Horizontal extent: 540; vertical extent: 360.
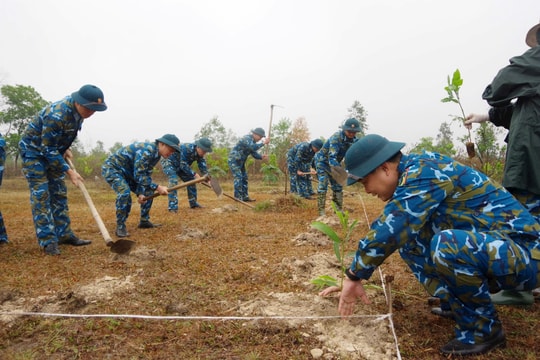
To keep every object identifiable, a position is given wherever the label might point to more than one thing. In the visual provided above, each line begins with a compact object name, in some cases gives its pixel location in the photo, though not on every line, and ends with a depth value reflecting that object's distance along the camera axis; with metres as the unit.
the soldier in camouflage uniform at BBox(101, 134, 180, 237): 4.73
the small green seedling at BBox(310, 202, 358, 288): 2.30
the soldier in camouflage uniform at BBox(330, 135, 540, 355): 1.58
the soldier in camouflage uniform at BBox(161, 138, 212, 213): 7.00
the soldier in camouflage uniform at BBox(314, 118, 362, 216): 5.63
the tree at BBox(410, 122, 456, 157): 14.15
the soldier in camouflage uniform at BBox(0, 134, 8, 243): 3.96
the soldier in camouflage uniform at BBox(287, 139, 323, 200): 9.87
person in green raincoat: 2.09
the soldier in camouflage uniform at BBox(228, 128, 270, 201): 9.23
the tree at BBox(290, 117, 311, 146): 28.78
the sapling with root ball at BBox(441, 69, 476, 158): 3.80
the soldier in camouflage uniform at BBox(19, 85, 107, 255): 3.66
